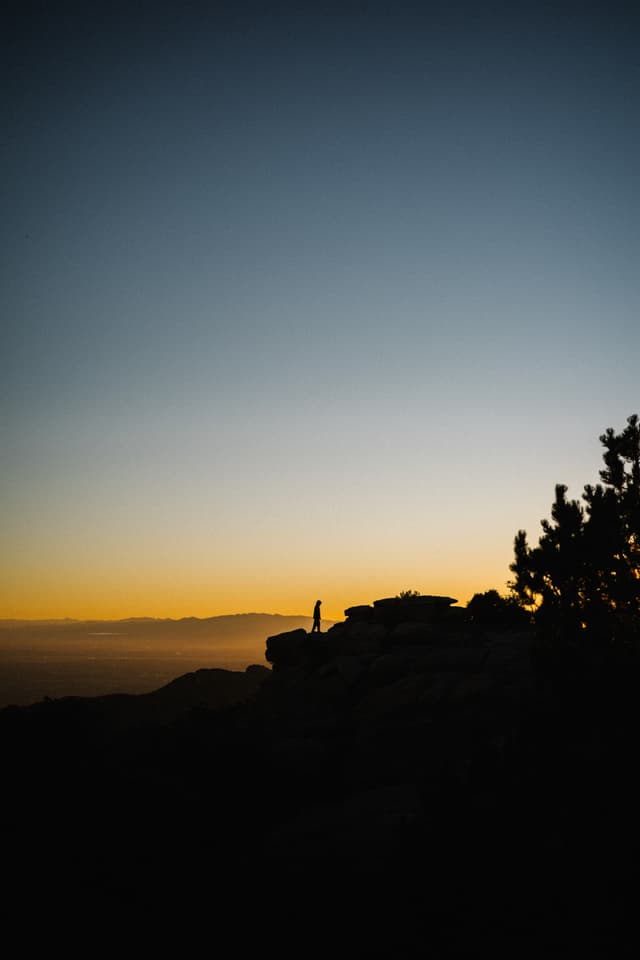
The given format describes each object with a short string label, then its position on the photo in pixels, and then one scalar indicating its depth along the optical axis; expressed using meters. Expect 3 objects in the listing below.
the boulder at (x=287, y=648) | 35.06
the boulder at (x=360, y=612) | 36.94
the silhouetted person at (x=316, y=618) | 36.34
